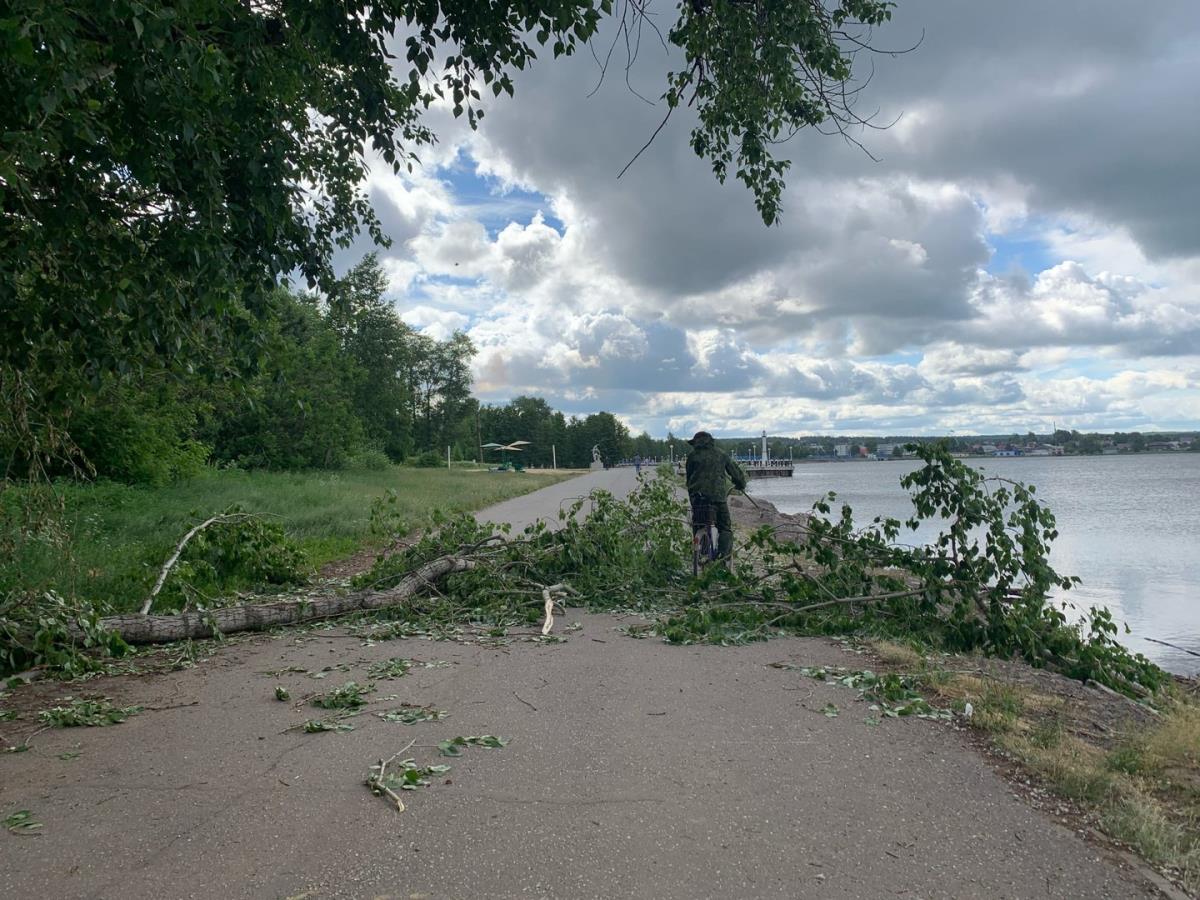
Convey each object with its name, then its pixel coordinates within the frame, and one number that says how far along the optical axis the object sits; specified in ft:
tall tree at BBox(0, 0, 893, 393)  13.01
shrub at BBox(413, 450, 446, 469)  275.24
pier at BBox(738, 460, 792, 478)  370.30
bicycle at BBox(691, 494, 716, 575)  35.63
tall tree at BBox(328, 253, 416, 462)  192.65
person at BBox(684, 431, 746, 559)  35.27
